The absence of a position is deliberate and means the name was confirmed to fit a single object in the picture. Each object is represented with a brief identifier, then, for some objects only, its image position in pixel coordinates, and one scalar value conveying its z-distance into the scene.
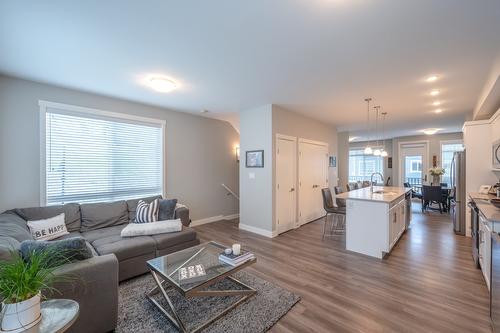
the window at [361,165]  9.84
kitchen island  3.25
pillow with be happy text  2.67
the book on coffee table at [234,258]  2.18
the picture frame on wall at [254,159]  4.48
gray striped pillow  3.41
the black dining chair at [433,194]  6.12
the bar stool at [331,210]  4.29
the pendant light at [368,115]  4.09
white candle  2.29
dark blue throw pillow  3.54
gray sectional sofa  1.66
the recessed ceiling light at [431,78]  3.01
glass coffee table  1.83
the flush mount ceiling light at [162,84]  3.08
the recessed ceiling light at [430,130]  7.06
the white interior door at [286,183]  4.49
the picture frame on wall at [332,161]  6.45
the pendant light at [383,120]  5.12
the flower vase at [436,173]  6.59
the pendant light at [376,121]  4.55
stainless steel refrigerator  4.32
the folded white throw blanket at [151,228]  2.96
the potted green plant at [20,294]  1.12
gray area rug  1.88
